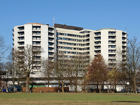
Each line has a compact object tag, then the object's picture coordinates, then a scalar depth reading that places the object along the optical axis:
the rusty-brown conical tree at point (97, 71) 81.50
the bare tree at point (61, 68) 90.12
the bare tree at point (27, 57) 80.81
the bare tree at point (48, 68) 94.03
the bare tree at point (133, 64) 79.12
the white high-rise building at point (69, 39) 149.90
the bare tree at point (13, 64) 81.49
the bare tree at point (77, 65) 92.61
